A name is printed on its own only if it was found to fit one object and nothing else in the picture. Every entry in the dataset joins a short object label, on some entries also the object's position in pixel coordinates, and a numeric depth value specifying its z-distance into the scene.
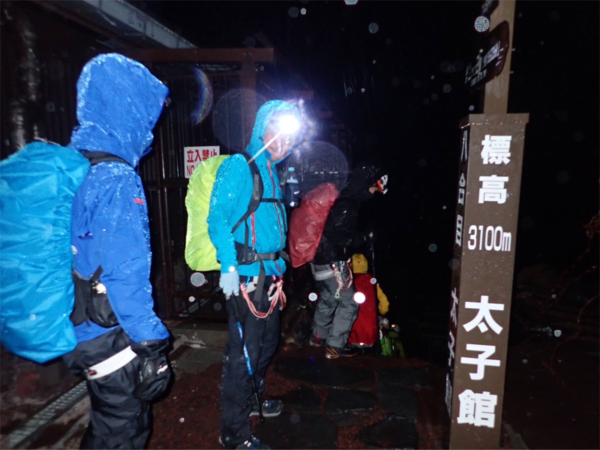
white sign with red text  4.99
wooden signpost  2.46
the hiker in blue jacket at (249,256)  2.58
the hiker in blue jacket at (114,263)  1.76
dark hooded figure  4.48
